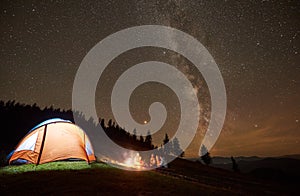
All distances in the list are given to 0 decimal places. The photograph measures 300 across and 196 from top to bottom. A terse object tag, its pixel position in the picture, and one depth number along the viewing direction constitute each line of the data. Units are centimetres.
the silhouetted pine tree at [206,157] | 7785
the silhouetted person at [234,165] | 5391
